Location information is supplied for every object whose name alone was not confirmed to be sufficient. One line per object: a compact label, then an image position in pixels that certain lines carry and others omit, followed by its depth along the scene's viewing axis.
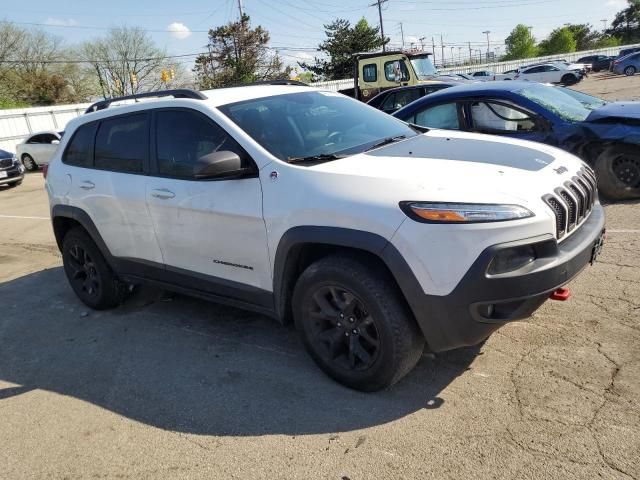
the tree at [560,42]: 78.50
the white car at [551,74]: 34.56
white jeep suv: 2.75
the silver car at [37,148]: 19.20
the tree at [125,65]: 58.28
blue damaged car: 6.23
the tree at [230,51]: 39.81
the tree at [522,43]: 92.10
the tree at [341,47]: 47.94
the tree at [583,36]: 85.50
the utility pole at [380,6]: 55.14
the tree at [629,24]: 72.25
